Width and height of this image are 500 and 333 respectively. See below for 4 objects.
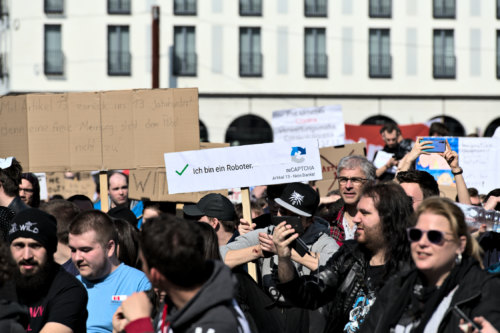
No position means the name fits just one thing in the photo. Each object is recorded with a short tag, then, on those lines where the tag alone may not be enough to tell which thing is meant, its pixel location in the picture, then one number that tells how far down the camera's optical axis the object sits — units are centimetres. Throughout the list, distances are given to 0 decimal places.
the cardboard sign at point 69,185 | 2228
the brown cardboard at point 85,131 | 1326
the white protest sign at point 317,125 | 2394
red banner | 2901
